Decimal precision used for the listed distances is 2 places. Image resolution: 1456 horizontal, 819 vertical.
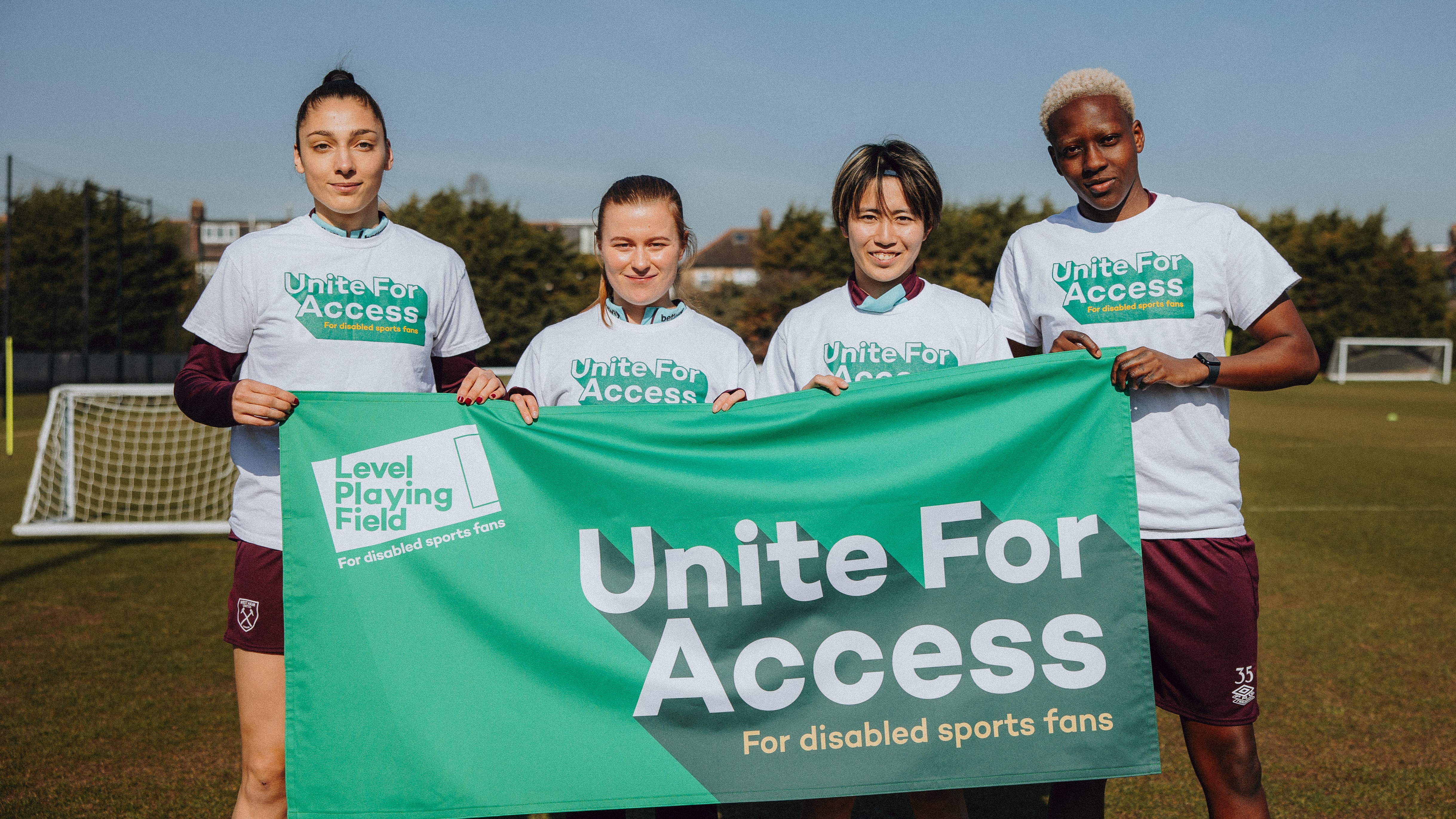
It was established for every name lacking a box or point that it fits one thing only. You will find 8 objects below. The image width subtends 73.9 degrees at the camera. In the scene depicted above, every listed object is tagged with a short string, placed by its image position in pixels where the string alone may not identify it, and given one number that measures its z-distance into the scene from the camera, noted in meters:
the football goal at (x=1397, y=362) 35.91
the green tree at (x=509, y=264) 37.62
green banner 2.38
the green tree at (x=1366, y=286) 38.25
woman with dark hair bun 2.43
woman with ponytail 2.68
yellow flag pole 11.80
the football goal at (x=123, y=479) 7.77
